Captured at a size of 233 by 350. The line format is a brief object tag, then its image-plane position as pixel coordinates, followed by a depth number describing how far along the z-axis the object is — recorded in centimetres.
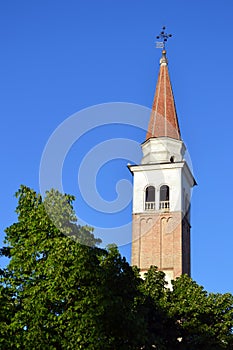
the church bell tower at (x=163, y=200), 4288
